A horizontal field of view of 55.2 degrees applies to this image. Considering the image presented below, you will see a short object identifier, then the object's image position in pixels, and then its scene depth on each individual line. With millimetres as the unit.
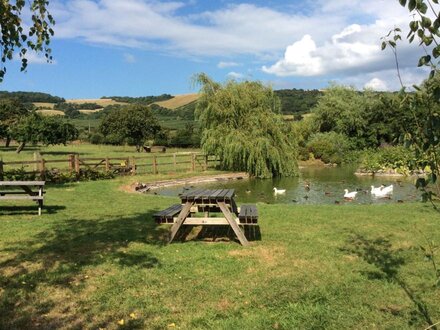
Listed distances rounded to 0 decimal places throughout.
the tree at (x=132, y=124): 52125
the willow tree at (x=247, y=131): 23953
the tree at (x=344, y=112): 40688
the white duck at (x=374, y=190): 16586
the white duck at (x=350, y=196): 15539
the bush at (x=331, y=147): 36031
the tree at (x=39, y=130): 36406
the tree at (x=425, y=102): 2297
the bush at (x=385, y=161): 27516
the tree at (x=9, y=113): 39375
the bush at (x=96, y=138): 60312
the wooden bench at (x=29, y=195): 9491
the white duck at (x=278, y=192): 17641
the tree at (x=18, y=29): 5207
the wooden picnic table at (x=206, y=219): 7074
